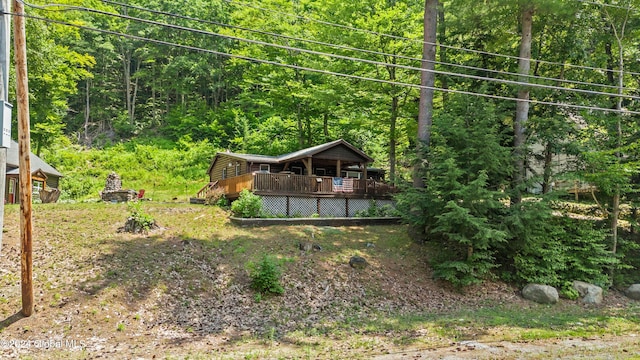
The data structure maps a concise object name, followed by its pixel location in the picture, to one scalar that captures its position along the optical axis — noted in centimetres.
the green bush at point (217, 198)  2001
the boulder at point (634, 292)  1366
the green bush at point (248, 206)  1653
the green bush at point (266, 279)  1128
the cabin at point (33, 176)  2262
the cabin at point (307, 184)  1819
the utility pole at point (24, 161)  831
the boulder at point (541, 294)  1260
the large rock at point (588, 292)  1294
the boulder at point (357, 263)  1333
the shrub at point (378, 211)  1889
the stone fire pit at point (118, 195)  2111
